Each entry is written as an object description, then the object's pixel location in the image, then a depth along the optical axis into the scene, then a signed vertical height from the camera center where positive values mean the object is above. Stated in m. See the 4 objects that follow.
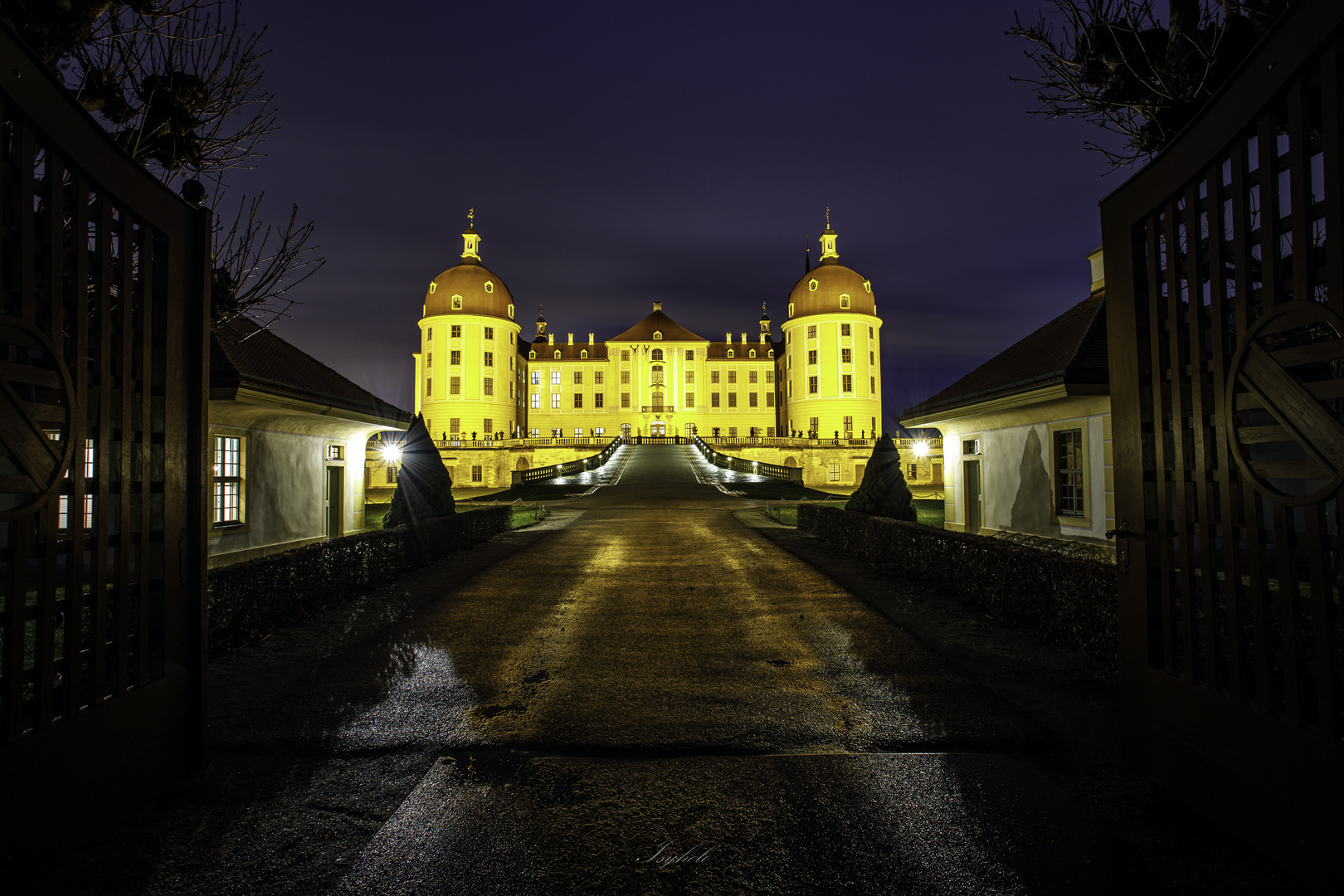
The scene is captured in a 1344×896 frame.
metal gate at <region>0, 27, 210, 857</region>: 2.67 +0.04
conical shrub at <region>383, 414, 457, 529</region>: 16.42 -0.29
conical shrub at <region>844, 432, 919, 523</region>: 16.91 -0.60
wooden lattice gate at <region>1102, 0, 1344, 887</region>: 2.49 +0.07
